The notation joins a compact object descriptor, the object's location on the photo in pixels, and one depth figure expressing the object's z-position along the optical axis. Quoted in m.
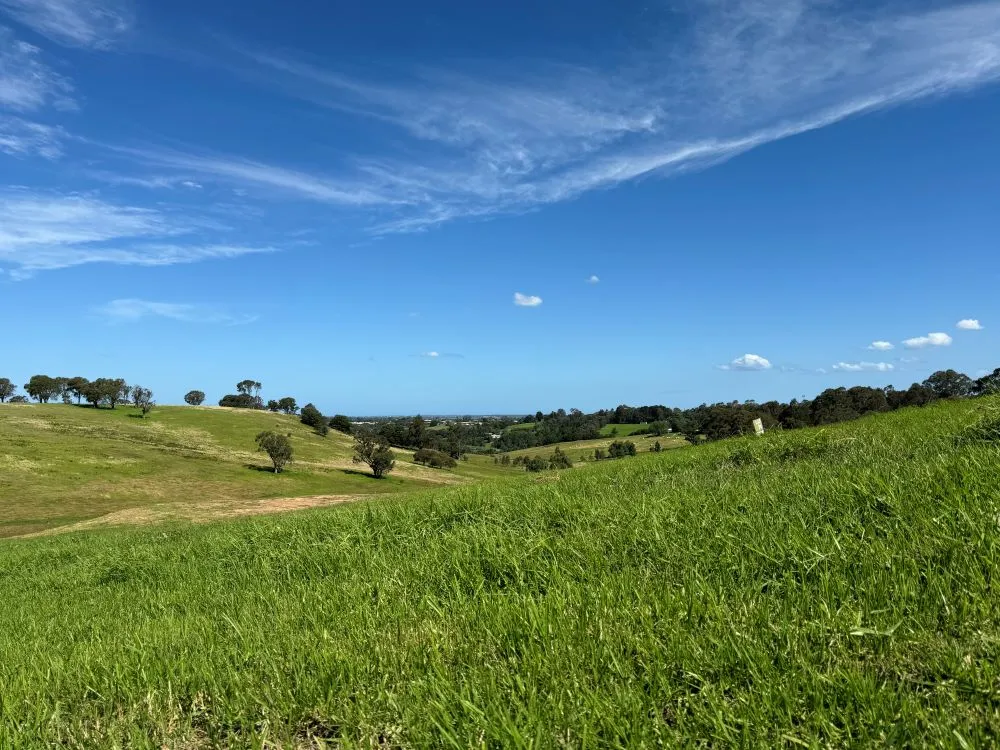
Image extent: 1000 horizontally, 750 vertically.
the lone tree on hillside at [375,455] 100.44
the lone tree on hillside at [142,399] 139.85
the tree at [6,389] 156.00
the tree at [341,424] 174.25
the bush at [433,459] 132.25
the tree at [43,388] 152.38
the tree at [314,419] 153.09
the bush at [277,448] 93.38
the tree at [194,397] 177.50
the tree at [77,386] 148.35
